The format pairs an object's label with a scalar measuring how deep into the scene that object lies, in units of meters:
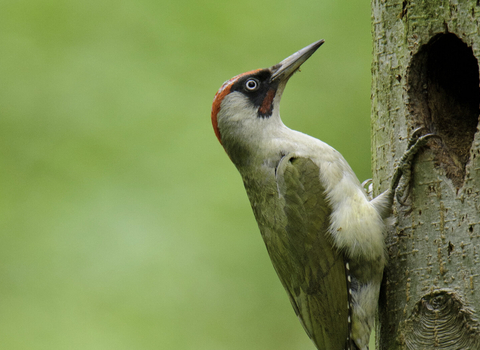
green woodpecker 7.20
